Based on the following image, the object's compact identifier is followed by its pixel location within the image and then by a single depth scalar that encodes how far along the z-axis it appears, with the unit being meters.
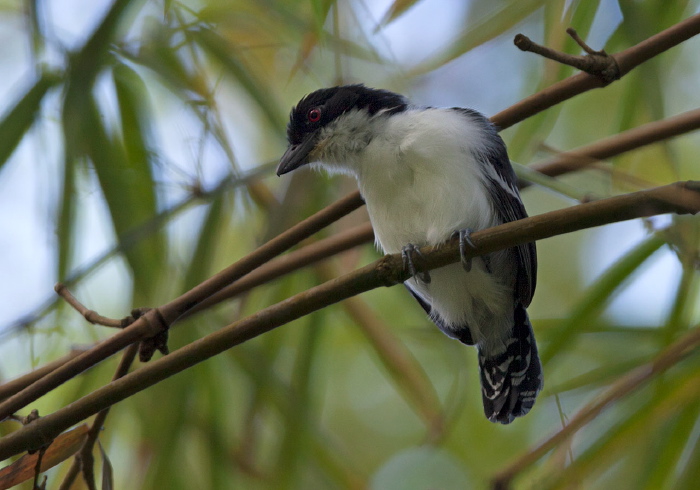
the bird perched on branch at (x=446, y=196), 5.09
